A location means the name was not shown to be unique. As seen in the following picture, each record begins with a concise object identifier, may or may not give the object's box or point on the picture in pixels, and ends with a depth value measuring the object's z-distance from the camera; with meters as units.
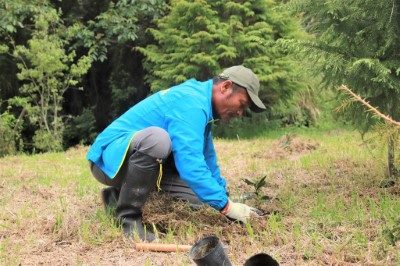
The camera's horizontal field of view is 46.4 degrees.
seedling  3.56
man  2.92
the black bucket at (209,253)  2.22
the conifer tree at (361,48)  3.48
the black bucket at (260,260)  2.13
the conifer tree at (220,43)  9.99
